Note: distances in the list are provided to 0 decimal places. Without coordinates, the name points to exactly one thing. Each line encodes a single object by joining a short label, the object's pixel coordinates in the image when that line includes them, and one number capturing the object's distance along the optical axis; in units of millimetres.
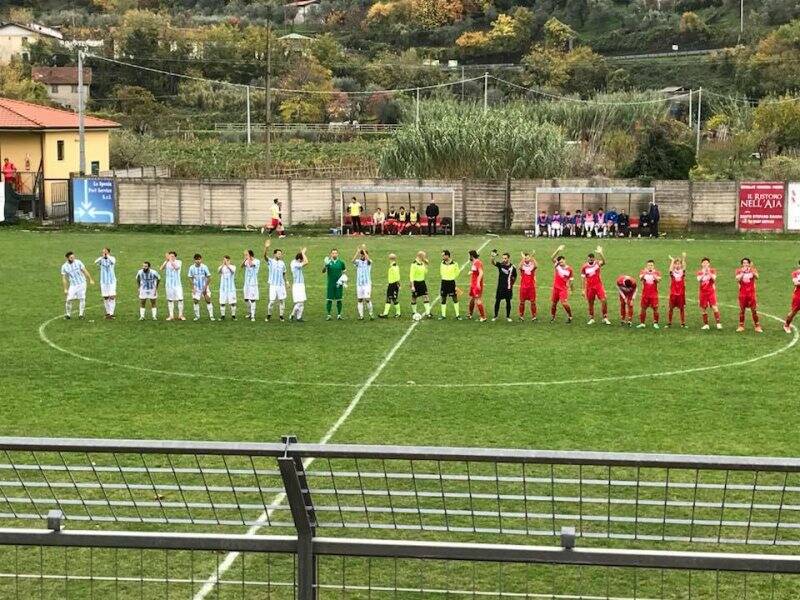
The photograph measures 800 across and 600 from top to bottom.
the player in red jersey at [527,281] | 29844
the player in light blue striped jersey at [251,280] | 29938
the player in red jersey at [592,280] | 29391
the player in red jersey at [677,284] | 28766
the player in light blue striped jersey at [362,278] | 30047
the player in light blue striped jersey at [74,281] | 30375
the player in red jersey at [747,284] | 27781
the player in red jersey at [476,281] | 30125
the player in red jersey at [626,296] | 29641
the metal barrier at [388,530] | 6914
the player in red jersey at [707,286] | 28859
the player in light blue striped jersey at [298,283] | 29719
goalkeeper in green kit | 29859
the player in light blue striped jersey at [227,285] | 30344
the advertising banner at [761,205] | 50688
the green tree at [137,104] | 111125
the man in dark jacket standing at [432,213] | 51572
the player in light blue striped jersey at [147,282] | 30344
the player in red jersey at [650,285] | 29094
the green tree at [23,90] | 92750
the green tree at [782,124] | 82188
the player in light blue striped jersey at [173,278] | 30328
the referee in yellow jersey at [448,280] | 30234
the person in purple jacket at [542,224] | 51938
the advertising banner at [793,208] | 50219
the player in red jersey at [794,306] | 27811
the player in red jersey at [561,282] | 29734
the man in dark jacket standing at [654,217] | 50906
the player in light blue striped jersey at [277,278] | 30234
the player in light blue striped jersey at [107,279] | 30219
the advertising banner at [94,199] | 54375
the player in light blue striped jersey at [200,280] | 30453
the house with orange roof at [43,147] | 56281
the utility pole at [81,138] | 57125
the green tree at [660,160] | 63219
